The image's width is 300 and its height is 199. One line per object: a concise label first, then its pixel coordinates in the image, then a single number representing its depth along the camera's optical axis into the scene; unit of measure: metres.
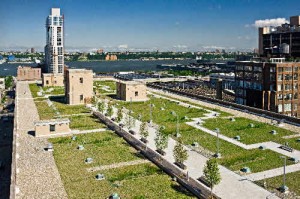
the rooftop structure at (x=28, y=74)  107.04
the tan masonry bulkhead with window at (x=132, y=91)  58.29
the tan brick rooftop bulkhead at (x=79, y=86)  54.99
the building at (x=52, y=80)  87.16
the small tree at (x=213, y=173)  19.89
